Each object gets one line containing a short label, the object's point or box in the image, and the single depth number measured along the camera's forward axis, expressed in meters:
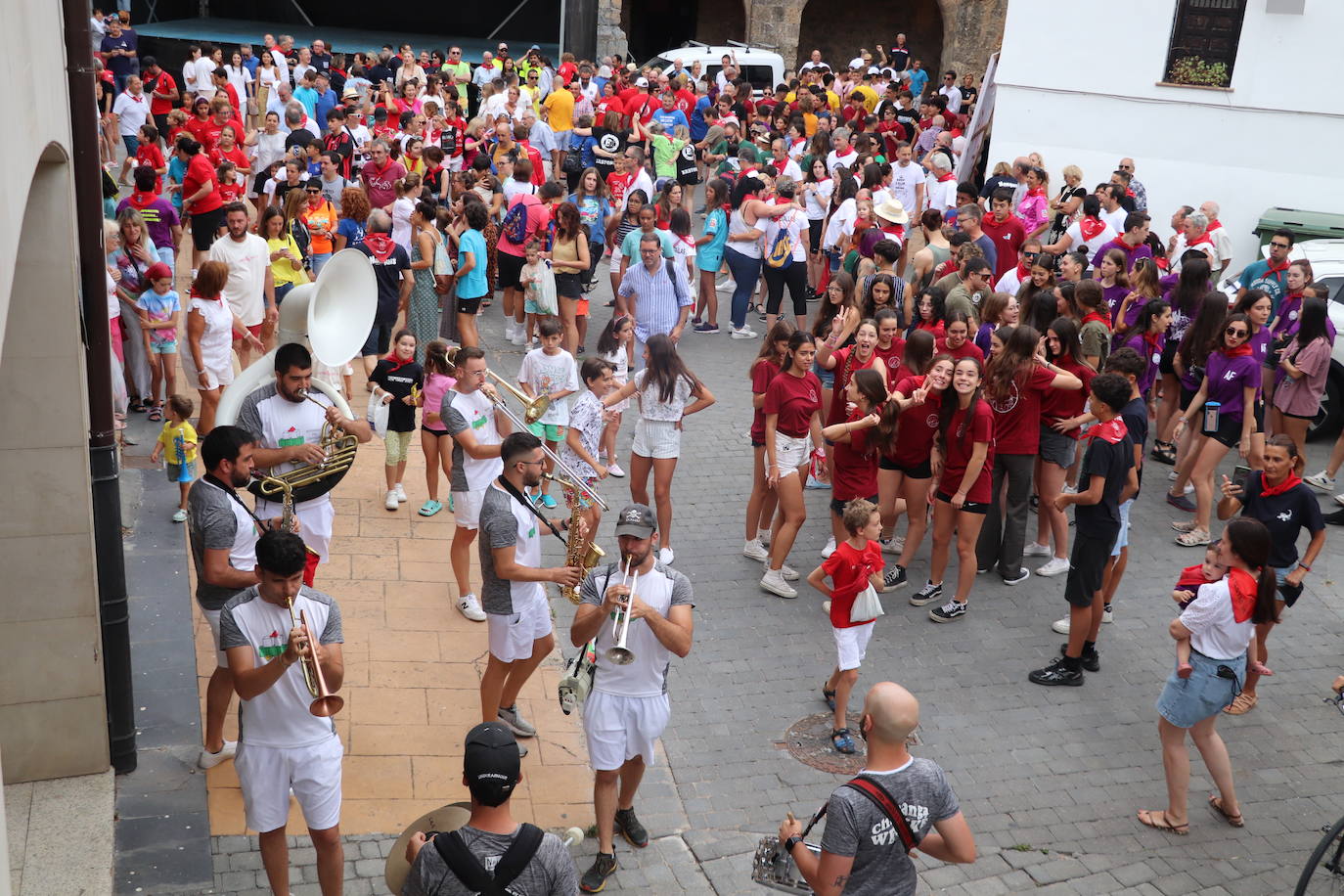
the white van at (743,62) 24.72
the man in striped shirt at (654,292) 11.39
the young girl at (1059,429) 8.93
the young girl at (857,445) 8.32
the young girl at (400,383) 9.06
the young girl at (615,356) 9.77
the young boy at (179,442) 8.39
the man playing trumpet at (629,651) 5.50
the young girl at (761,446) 8.57
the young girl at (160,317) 9.94
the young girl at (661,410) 8.58
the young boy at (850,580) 6.94
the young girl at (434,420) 8.82
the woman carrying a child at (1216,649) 6.16
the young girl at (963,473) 8.25
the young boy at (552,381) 9.12
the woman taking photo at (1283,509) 7.29
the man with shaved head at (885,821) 4.38
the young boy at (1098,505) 7.63
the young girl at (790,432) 8.48
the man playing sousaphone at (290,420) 6.74
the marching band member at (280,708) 4.92
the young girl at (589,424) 8.51
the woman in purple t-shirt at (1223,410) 9.33
